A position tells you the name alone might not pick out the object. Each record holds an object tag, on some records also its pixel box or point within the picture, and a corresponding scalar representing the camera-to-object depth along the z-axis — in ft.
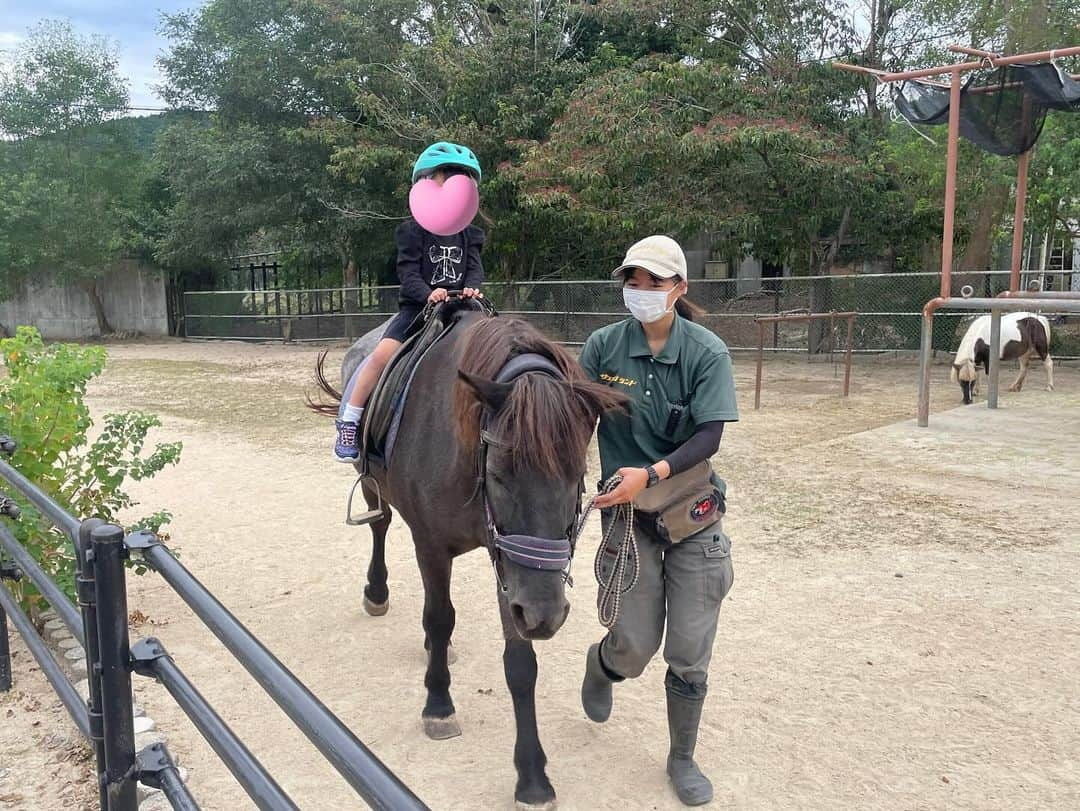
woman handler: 8.29
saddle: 10.40
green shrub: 12.03
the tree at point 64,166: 69.67
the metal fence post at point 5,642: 10.64
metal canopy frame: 25.21
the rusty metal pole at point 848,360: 33.22
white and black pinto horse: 32.99
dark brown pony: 7.16
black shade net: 27.73
